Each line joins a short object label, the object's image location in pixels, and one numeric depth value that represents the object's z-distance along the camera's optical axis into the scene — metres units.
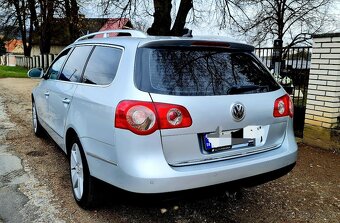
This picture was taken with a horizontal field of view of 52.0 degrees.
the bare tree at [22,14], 26.11
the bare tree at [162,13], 12.88
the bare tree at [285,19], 30.02
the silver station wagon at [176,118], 2.49
